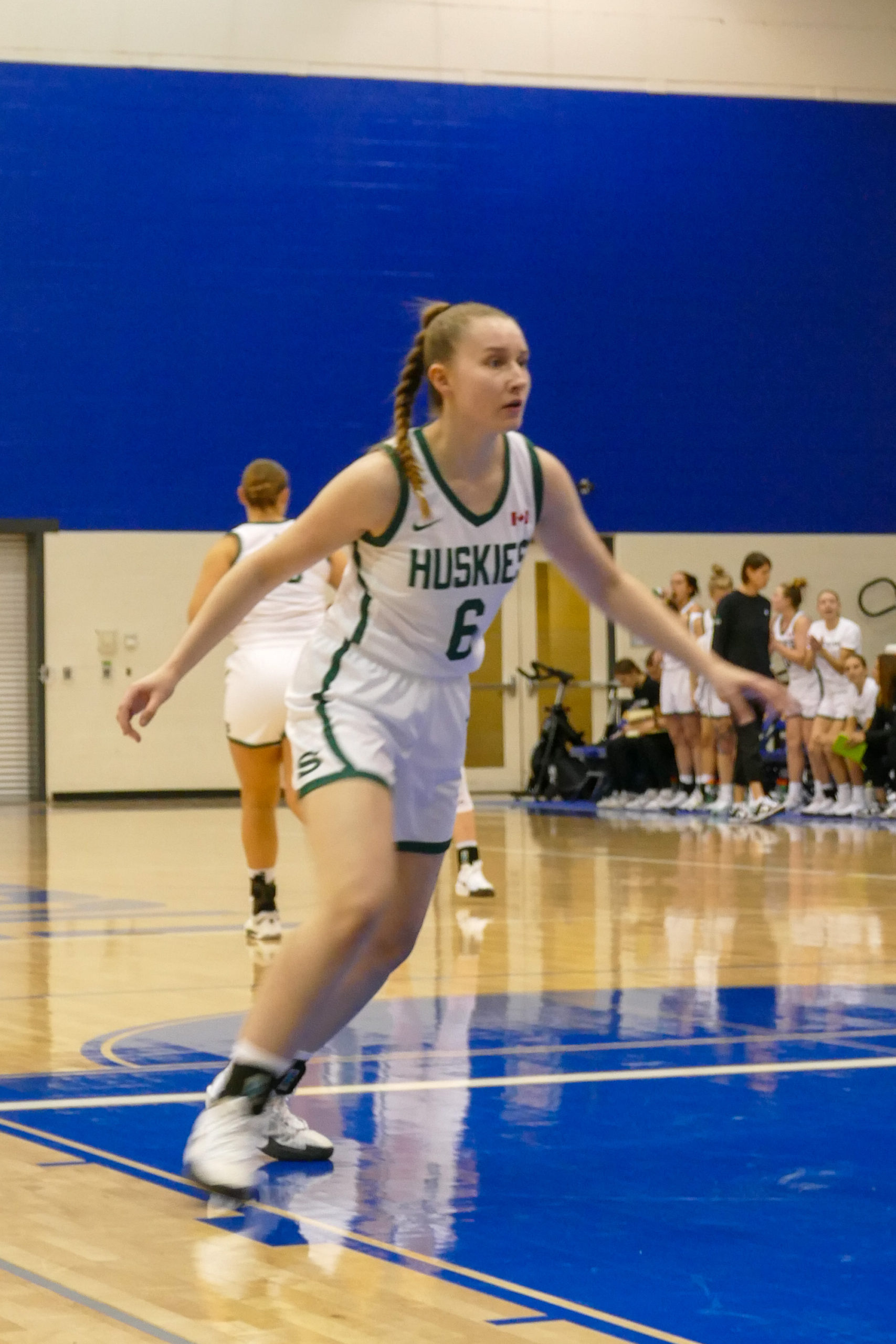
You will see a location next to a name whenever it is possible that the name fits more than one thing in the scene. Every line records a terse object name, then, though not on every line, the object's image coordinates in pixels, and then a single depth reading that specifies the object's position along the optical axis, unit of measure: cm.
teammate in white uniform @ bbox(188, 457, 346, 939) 734
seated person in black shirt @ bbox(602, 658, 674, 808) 1698
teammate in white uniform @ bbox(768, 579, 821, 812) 1535
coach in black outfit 1443
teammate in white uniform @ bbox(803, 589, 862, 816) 1516
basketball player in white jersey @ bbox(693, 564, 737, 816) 1546
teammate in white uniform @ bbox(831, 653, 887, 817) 1501
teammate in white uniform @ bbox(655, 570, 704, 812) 1602
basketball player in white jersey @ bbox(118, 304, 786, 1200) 347
